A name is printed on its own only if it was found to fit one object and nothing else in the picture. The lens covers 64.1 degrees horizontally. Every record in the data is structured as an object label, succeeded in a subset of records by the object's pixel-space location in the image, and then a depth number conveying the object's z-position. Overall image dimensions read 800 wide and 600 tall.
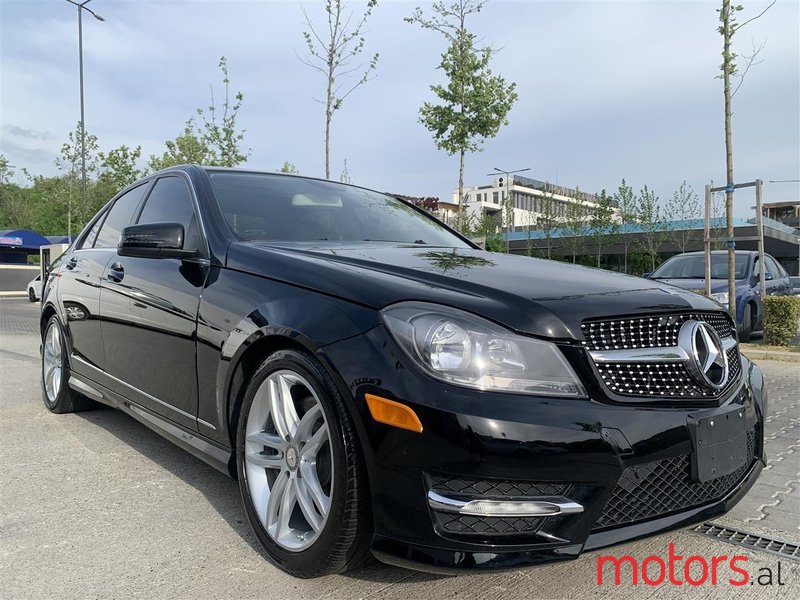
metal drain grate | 2.50
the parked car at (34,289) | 23.68
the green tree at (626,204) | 31.62
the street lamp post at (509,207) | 39.61
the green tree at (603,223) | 33.19
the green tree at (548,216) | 36.78
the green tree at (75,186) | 29.38
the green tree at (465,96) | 12.55
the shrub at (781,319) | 9.56
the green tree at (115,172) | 28.67
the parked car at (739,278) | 9.71
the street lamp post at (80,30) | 22.94
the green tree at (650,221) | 30.44
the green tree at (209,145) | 17.69
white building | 36.91
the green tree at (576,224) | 35.09
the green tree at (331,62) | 11.63
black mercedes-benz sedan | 1.78
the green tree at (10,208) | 45.31
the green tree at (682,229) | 28.91
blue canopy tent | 31.54
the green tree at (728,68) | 9.35
